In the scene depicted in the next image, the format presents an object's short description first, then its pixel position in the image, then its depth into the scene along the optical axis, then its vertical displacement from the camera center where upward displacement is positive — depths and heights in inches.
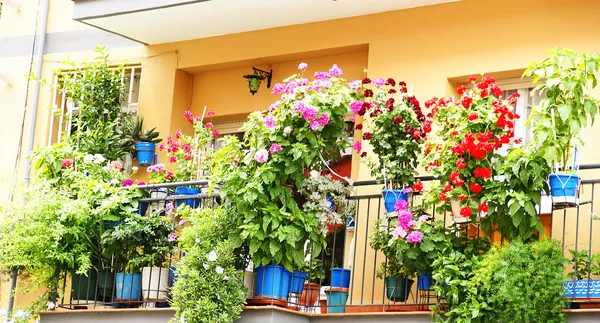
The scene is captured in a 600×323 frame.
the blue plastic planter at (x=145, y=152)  507.2 +47.8
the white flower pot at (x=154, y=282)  421.7 -10.4
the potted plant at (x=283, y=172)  376.2 +32.0
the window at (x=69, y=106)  530.6 +71.1
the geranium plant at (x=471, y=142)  354.0 +45.3
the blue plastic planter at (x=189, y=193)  445.4 +26.5
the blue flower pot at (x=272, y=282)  379.2 -6.0
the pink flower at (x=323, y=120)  377.7 +51.4
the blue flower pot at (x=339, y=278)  418.9 -2.9
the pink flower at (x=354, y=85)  386.9 +65.8
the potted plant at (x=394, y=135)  383.9 +49.1
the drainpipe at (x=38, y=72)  538.0 +86.5
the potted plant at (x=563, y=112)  346.3 +56.4
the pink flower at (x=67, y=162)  461.1 +36.3
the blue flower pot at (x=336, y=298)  406.8 -10.7
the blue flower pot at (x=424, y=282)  382.6 -1.8
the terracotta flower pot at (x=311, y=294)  412.8 -10.2
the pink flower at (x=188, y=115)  475.0 +62.3
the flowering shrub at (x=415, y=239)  363.9 +12.4
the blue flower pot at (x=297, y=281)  390.6 -5.2
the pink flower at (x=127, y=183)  454.5 +29.3
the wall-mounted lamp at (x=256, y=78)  500.4 +85.3
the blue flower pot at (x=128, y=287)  428.8 -13.1
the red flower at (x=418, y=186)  374.0 +30.8
